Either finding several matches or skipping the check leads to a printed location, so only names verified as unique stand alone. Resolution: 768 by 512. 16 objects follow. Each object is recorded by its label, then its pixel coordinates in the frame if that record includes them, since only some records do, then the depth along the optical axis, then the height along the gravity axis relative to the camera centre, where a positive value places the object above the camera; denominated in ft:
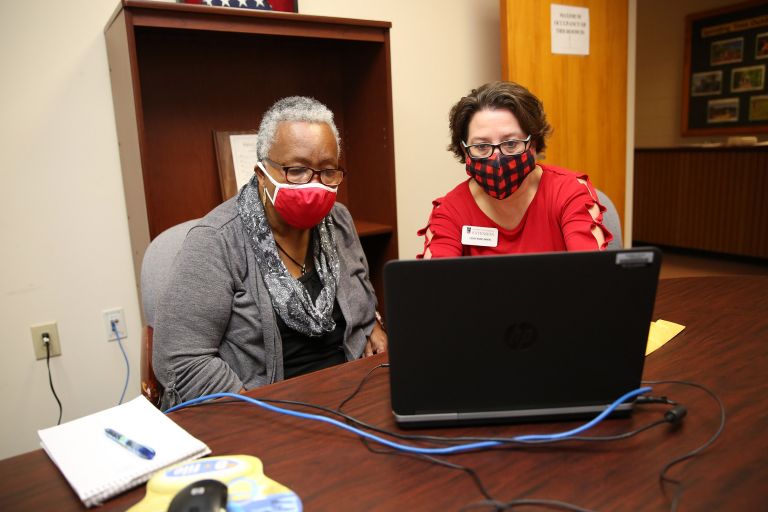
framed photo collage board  15.79 +1.98
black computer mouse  1.86 -1.12
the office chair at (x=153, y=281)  4.06 -0.85
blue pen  2.39 -1.20
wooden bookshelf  5.74 +0.86
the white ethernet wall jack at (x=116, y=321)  6.65 -1.81
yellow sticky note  3.56 -1.25
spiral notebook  2.23 -1.22
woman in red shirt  4.95 -0.42
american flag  6.29 +1.81
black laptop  2.34 -0.79
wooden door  8.48 +1.05
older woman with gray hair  3.79 -0.92
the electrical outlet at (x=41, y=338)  6.22 -1.84
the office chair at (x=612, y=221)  5.41 -0.74
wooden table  2.08 -1.27
